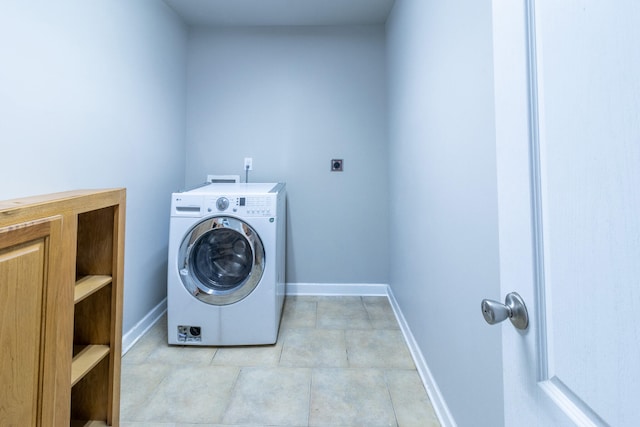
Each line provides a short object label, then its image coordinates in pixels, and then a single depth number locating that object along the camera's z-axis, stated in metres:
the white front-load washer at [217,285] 1.90
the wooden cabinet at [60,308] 0.74
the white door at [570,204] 0.34
